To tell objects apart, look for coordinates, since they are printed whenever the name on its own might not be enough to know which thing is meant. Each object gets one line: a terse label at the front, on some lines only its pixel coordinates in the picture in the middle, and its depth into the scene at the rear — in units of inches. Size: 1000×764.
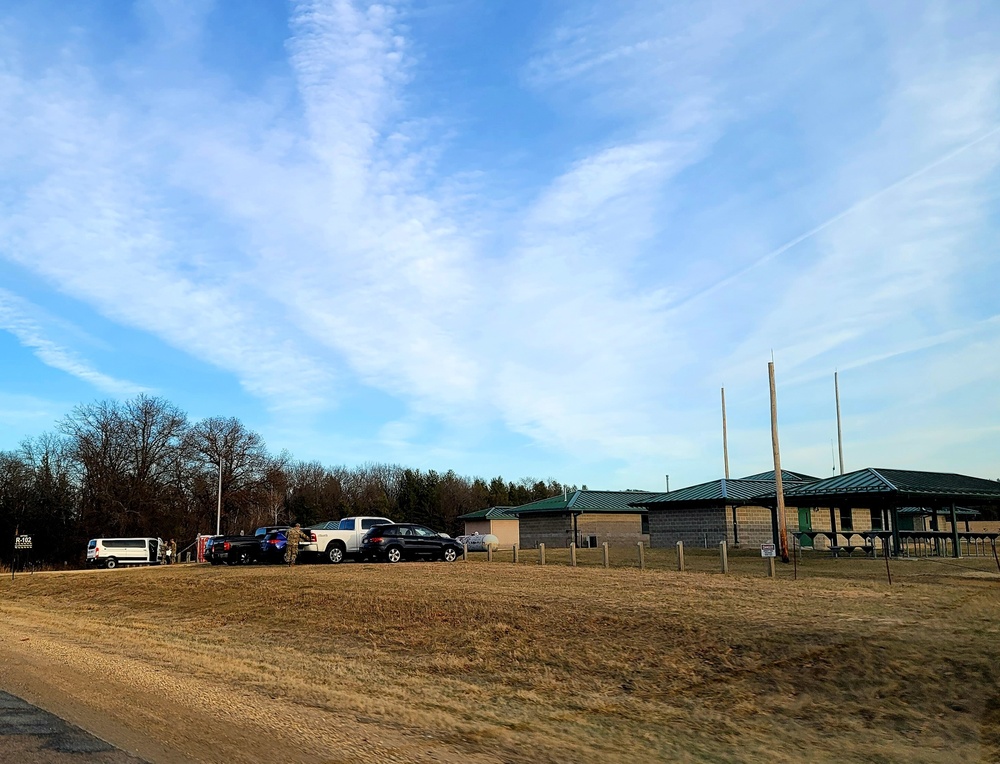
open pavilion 1189.1
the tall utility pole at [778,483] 1134.4
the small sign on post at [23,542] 1411.2
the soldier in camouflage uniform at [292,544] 1134.4
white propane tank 2233.8
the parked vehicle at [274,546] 1258.6
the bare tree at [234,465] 2910.9
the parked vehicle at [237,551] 1343.5
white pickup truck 1210.6
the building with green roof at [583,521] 2180.1
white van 1891.0
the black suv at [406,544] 1197.1
